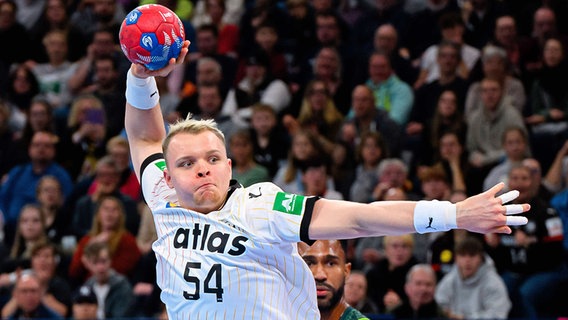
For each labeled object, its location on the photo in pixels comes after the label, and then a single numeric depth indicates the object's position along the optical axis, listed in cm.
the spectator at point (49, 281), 1231
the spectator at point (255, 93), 1473
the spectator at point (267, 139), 1391
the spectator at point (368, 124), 1369
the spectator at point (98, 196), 1368
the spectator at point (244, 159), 1326
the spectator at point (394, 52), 1462
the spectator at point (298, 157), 1325
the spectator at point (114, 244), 1290
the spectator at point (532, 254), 1148
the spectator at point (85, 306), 1169
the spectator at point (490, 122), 1314
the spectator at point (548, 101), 1319
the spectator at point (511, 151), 1237
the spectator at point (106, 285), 1213
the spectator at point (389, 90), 1417
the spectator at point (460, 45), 1431
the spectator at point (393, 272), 1162
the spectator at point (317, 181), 1280
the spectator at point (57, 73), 1630
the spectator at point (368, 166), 1302
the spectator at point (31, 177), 1457
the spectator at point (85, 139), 1500
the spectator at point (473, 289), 1112
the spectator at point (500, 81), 1338
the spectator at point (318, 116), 1406
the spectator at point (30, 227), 1341
